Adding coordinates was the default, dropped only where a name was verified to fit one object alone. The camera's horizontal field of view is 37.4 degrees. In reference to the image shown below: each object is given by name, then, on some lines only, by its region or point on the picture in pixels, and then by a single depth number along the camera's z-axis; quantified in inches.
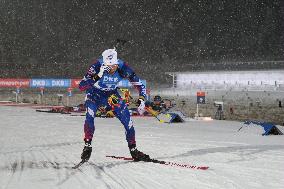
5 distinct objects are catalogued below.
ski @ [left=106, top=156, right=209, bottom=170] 249.8
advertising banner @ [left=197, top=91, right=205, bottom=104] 716.7
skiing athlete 275.9
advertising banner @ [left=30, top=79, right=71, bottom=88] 1605.9
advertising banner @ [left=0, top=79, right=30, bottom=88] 1576.0
